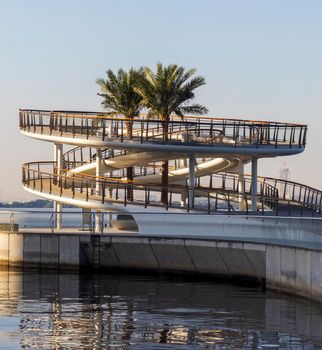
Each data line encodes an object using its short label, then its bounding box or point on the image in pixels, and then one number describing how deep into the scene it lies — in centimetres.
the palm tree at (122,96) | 6844
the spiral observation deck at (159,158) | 6025
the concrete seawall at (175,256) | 3875
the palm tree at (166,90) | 6669
